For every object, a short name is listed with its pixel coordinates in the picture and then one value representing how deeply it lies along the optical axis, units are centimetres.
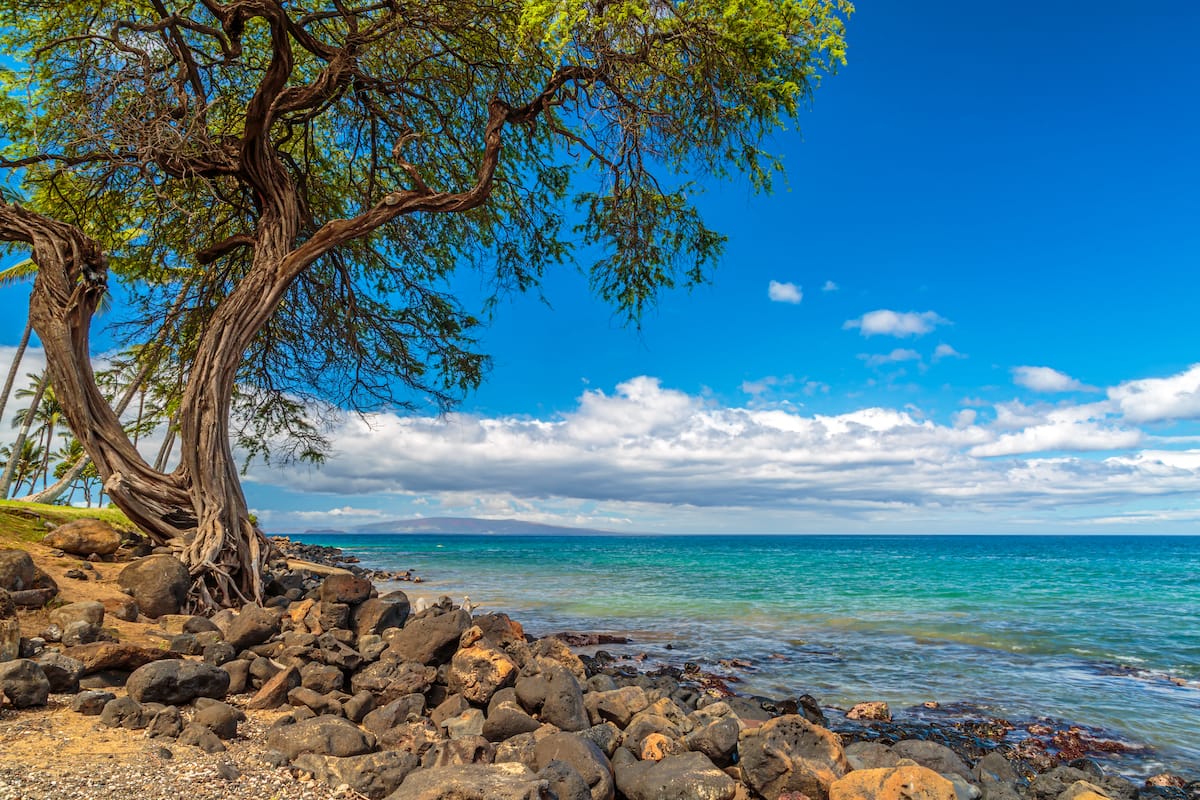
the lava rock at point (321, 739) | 522
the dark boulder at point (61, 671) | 547
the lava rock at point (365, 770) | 471
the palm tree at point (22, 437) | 2772
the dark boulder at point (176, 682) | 559
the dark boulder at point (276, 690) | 627
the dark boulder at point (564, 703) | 628
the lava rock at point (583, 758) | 505
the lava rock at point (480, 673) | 675
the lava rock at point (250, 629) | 729
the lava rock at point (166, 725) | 505
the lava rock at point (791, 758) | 538
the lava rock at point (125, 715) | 509
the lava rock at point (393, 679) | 680
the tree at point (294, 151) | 928
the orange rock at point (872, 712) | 905
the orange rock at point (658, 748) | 569
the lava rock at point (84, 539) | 890
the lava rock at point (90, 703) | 519
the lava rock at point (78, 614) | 653
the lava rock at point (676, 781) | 509
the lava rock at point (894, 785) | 500
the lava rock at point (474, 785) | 421
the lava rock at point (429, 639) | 751
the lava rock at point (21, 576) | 695
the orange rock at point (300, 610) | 825
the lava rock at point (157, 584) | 790
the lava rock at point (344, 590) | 865
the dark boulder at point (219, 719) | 528
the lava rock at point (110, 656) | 583
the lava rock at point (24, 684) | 504
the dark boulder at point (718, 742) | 583
